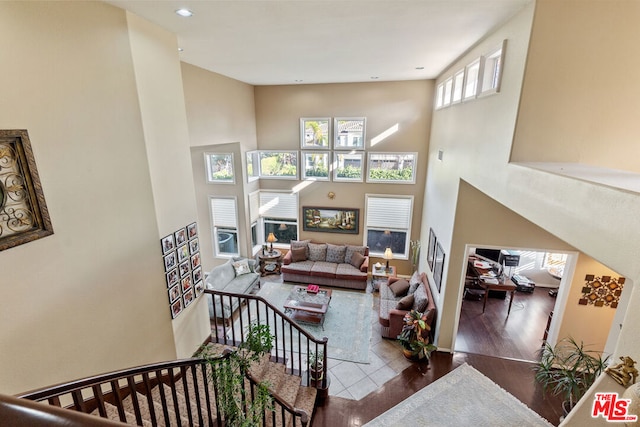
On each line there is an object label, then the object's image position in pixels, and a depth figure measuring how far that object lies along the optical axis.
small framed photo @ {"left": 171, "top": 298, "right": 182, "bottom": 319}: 3.63
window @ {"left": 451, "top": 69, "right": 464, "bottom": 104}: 4.77
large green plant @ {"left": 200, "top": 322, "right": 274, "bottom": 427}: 2.37
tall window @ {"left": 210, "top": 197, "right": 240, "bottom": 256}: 8.22
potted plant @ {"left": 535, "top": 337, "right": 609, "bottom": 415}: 3.21
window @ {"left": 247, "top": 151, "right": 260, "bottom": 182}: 8.14
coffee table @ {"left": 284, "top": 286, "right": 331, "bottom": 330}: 6.20
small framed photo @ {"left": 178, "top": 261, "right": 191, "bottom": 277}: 3.80
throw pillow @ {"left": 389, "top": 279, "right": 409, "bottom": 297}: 6.79
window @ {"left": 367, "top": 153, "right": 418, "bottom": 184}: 7.91
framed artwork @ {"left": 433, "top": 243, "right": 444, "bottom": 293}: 5.33
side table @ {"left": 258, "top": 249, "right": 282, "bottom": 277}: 8.62
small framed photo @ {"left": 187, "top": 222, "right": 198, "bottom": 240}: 3.97
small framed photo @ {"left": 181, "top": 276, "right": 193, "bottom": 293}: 3.85
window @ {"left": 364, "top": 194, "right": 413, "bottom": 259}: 8.23
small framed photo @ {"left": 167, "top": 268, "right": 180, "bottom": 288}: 3.56
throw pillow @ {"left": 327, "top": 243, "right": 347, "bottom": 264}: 8.52
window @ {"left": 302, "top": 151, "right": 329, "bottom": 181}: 8.41
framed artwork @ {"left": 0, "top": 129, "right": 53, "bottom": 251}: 1.99
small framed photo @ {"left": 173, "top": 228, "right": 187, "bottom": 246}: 3.72
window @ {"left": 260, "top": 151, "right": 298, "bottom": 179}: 8.57
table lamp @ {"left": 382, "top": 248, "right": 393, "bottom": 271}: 7.93
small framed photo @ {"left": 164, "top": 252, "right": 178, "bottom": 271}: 3.51
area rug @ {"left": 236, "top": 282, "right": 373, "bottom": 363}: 5.51
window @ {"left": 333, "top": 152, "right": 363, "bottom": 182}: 8.20
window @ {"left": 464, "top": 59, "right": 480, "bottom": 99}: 4.06
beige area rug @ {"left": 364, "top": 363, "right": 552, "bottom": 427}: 3.89
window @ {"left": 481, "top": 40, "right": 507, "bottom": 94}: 3.29
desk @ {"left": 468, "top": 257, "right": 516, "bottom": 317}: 6.25
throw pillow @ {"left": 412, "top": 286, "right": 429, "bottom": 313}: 5.59
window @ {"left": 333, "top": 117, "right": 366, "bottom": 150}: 7.95
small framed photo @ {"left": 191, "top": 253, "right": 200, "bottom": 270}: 4.04
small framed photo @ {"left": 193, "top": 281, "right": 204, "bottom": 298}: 4.14
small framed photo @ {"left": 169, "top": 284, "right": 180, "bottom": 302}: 3.60
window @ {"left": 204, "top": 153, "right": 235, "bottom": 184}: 7.89
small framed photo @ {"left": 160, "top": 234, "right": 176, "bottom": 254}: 3.47
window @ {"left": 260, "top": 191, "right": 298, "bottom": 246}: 8.89
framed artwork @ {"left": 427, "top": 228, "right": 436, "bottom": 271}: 6.18
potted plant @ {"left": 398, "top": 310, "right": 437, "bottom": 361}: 4.98
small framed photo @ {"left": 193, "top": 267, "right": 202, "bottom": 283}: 4.10
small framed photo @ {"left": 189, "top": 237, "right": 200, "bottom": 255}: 4.01
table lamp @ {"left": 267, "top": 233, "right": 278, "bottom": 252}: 8.59
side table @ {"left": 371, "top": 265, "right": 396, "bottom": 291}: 7.88
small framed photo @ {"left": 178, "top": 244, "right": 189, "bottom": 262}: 3.76
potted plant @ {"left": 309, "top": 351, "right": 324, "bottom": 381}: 4.12
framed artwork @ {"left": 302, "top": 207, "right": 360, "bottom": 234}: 8.60
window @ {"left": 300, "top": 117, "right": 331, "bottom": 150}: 8.16
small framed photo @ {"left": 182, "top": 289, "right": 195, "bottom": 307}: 3.89
